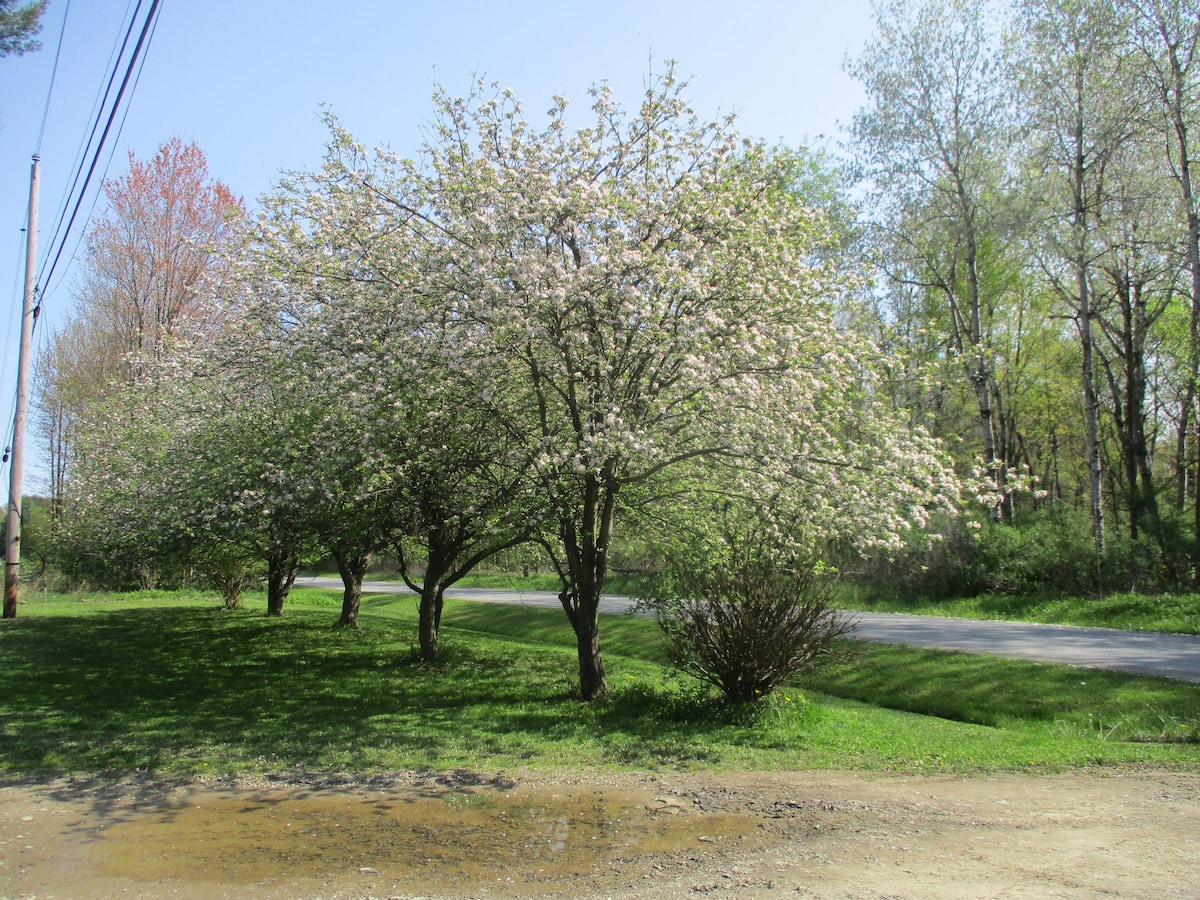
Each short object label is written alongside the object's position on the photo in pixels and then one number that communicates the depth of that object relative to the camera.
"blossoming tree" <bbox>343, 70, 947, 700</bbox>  9.01
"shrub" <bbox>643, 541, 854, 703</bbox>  9.62
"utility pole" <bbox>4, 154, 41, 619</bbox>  20.44
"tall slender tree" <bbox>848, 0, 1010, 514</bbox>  22.47
